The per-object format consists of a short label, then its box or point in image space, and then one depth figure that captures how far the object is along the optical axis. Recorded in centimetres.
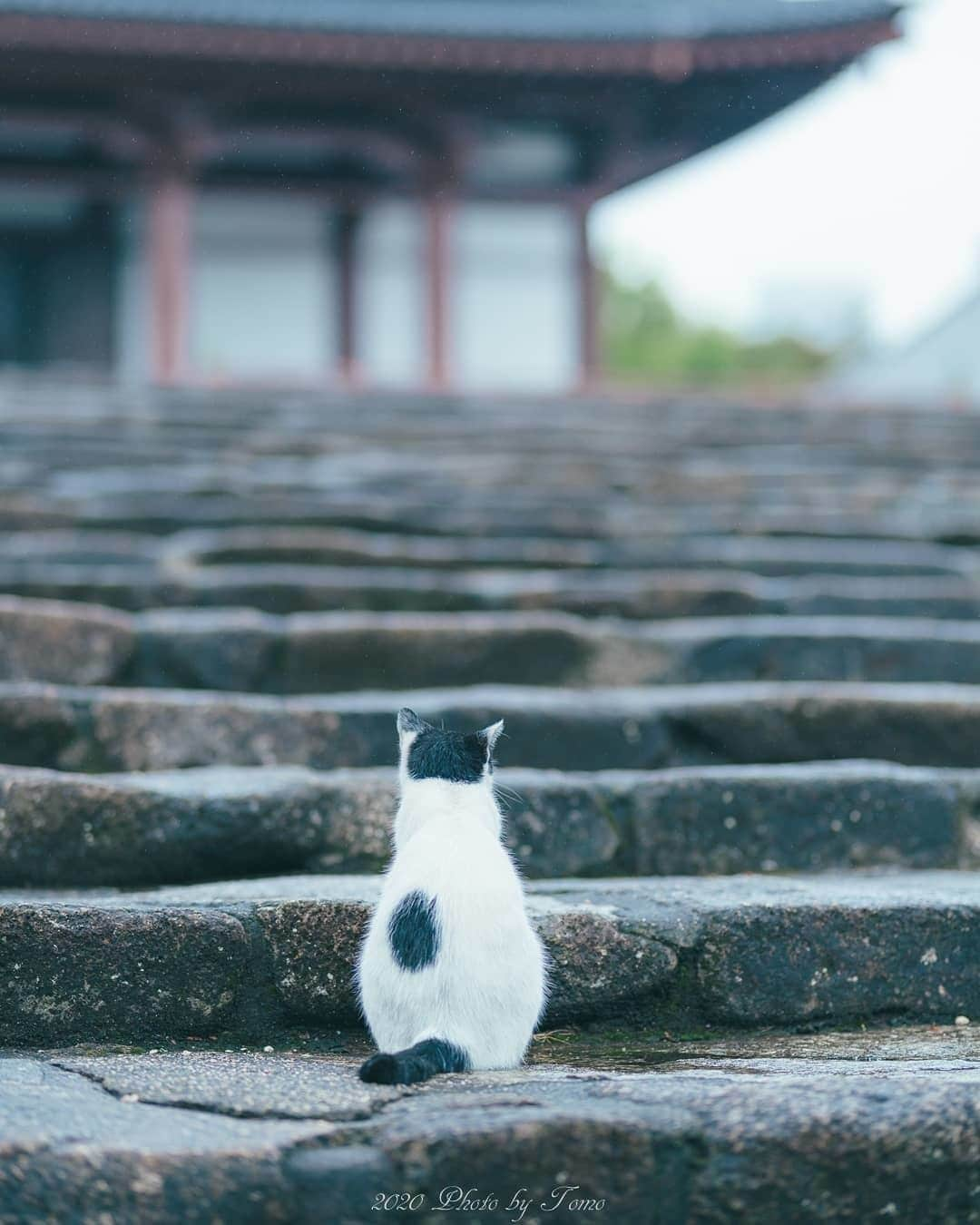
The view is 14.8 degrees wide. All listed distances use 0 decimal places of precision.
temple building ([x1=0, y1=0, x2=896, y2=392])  1449
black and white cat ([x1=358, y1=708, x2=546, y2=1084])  439
